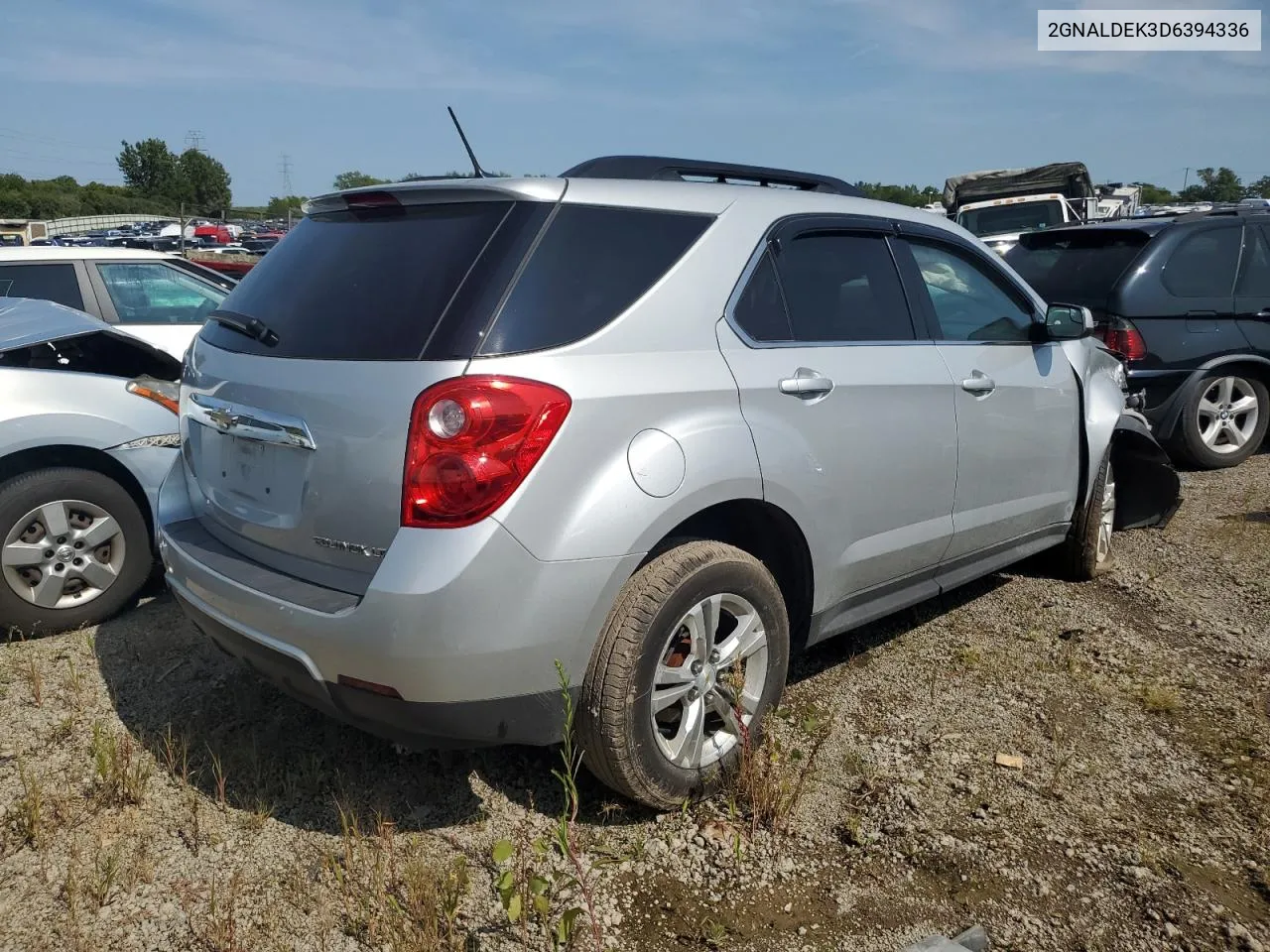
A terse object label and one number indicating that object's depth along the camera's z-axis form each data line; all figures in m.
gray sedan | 3.96
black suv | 6.59
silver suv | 2.32
